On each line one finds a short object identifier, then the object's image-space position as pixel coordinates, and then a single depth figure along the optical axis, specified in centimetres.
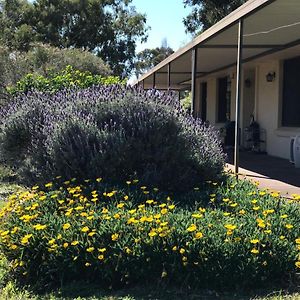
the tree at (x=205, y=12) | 2119
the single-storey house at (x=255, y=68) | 687
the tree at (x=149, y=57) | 3608
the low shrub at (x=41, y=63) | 1230
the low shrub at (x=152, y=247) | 325
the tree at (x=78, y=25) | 2680
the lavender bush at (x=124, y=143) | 458
